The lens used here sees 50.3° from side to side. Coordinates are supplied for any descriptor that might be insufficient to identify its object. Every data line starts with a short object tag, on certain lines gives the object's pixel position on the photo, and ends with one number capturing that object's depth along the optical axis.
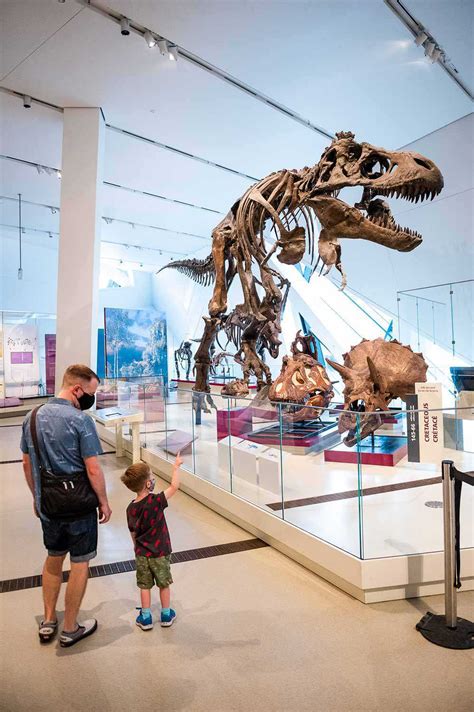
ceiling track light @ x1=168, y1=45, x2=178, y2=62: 6.82
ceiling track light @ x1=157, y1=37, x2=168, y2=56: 6.68
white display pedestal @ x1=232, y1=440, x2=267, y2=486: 4.12
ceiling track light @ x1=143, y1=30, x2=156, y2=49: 6.54
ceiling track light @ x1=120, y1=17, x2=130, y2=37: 6.36
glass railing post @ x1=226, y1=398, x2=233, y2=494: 4.41
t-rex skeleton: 4.03
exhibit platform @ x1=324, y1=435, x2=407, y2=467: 3.13
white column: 8.38
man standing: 2.57
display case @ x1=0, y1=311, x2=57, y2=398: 13.55
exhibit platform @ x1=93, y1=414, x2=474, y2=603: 2.86
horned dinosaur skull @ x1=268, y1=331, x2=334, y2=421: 5.53
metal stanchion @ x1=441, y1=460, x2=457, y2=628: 2.49
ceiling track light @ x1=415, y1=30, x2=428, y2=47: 6.51
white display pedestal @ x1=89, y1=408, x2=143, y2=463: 6.04
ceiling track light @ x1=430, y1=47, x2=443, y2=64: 6.78
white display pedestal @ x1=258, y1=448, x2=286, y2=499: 3.81
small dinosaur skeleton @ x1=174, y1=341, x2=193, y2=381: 15.80
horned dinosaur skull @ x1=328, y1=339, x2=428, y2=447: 4.67
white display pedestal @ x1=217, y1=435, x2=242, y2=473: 4.48
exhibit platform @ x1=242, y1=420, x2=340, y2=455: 3.79
